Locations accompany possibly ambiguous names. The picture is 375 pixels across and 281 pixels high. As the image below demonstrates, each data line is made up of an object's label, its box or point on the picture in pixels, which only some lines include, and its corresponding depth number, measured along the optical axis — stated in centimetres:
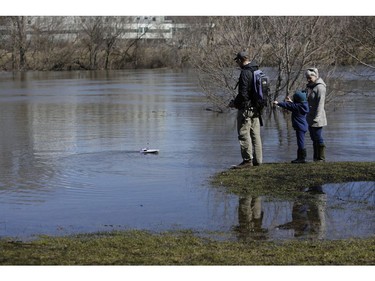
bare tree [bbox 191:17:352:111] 2180
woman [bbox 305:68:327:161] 1257
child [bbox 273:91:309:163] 1244
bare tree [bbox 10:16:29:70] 5181
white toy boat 1441
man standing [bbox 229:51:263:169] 1170
